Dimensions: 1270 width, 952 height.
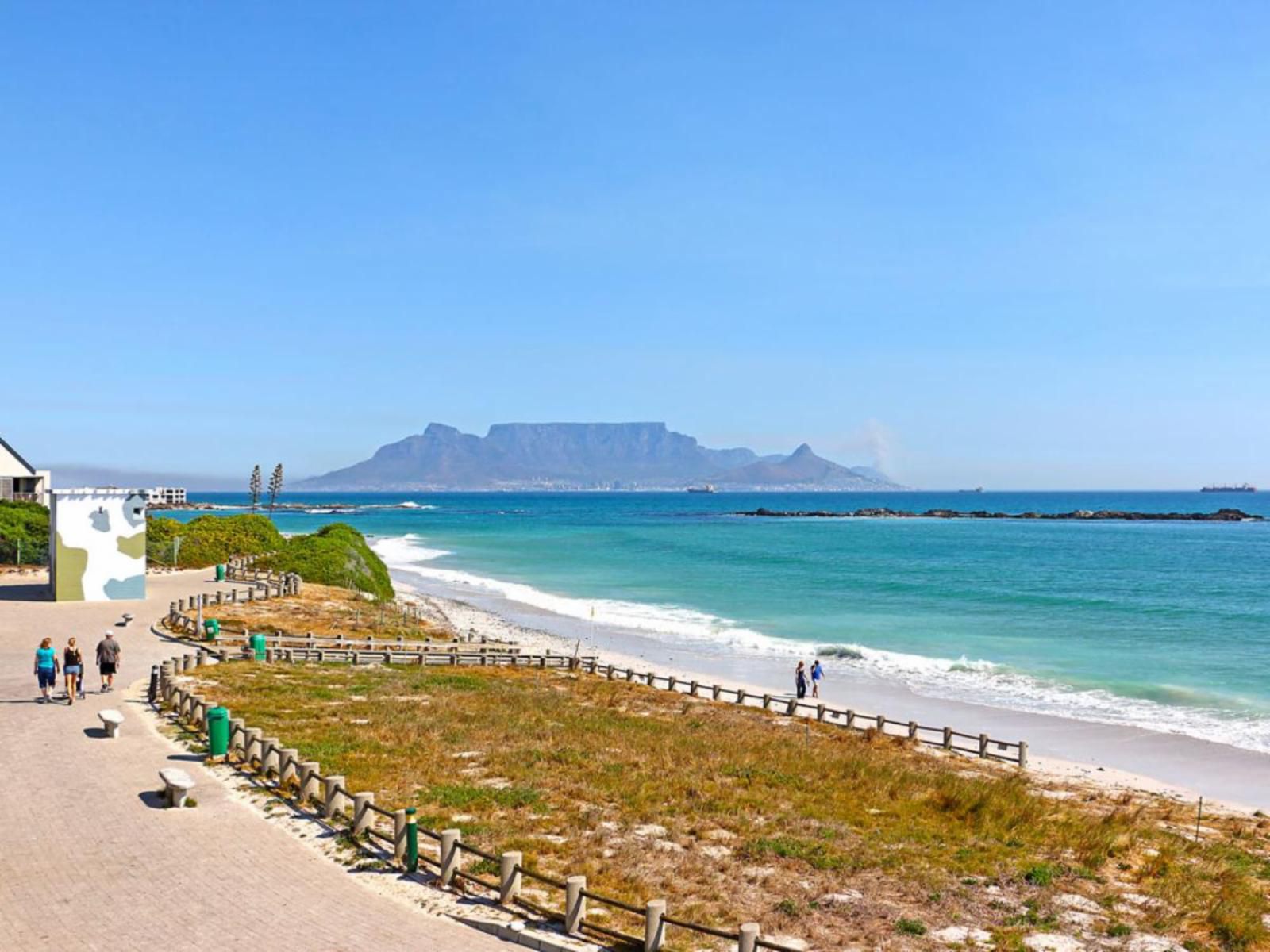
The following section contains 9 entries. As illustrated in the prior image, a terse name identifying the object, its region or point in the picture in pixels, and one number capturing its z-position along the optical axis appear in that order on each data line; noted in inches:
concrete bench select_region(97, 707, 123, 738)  842.8
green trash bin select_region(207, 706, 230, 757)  801.6
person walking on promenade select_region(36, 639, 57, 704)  966.4
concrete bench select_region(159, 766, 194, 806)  668.1
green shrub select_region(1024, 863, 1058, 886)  612.4
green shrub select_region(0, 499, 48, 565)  2294.5
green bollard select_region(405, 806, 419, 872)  571.2
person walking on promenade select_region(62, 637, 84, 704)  965.2
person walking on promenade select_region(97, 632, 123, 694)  1019.9
